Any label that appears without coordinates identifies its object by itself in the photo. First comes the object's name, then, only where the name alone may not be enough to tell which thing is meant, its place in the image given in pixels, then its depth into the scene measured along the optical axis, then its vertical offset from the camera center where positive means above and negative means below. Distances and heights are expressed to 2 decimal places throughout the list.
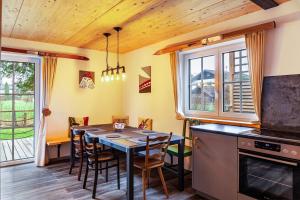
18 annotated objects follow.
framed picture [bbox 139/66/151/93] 4.48 +0.45
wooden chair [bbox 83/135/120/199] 2.87 -0.77
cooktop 2.02 -0.34
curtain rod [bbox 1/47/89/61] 3.84 +0.91
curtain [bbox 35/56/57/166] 4.05 +0.05
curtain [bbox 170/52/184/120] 3.77 +0.33
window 3.09 +0.30
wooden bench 4.00 -0.75
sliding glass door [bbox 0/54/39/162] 3.98 -0.09
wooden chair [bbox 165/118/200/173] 3.19 -0.70
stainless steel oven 1.95 -0.68
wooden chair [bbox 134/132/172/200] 2.61 -0.74
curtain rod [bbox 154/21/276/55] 2.61 +0.91
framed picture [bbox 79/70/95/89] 4.66 +0.48
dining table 2.47 -0.50
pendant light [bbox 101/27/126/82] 3.35 +0.42
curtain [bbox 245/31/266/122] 2.67 +0.47
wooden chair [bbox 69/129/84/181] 3.19 -0.73
